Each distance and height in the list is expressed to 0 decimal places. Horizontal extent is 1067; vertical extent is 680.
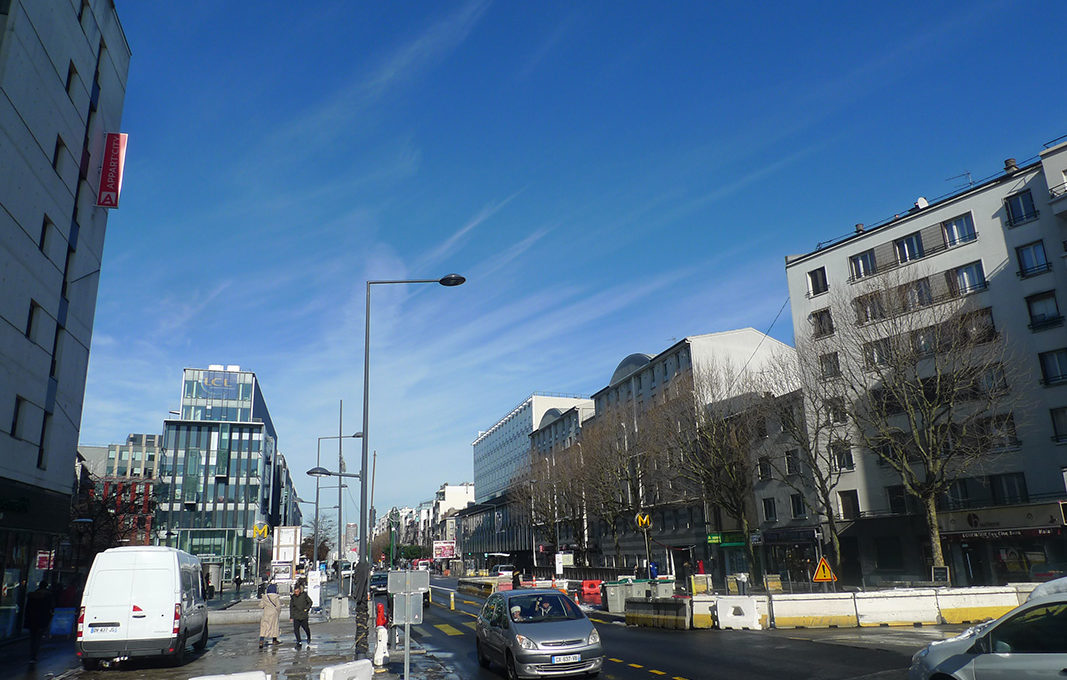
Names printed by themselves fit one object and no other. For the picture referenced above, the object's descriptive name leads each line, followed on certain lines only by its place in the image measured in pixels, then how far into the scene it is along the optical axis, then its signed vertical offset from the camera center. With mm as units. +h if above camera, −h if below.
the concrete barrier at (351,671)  7668 -1513
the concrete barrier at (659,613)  20734 -2807
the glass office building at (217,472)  91312 +8504
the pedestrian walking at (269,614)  18281 -1980
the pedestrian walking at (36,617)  17328 -1698
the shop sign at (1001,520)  31344 -726
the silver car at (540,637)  11789 -1906
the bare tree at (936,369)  29406 +5822
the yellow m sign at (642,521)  29656 -61
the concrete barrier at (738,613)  19766 -2662
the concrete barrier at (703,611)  20422 -2639
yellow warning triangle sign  20733 -1758
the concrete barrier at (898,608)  19438 -2666
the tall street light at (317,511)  50047 +1514
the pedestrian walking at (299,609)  18422 -1891
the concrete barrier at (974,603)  19625 -2664
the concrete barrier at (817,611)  19641 -2674
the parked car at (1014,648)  6875 -1418
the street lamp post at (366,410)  16406 +2910
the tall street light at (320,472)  30131 +2633
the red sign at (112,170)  28281 +14455
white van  14438 -1330
